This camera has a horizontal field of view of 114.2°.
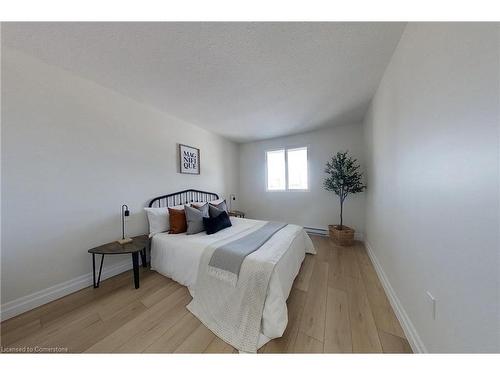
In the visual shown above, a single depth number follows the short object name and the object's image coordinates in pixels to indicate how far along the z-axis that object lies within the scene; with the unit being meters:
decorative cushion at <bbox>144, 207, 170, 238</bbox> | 2.31
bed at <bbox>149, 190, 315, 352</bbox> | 1.19
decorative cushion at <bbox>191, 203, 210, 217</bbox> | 2.44
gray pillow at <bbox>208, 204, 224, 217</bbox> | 2.42
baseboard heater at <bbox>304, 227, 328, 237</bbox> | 3.59
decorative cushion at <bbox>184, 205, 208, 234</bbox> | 2.21
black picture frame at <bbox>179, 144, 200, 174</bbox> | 2.94
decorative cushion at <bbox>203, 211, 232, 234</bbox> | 2.20
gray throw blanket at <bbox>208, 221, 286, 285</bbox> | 1.41
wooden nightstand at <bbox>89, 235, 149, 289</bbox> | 1.76
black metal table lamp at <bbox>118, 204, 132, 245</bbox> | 1.99
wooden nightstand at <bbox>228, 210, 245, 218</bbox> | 3.67
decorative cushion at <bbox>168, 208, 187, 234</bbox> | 2.26
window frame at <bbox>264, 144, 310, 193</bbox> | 3.77
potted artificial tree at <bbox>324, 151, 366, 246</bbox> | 2.95
